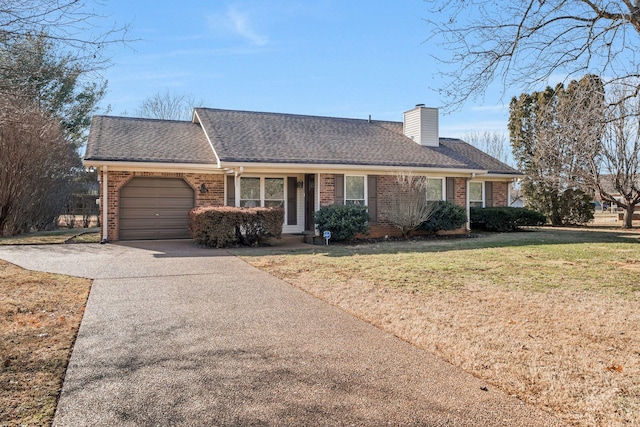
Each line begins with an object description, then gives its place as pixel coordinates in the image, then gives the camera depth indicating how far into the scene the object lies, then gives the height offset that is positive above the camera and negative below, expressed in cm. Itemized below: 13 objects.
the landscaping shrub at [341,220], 1421 -11
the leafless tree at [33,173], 1670 +173
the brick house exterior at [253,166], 1457 +161
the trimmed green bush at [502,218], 1842 -8
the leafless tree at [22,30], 496 +200
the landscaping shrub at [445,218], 1598 -6
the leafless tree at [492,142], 3891 +616
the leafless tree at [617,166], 1723 +186
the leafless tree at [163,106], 3675 +862
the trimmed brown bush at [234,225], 1272 -23
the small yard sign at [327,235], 1381 -54
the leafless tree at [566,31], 741 +299
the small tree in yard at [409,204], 1516 +40
